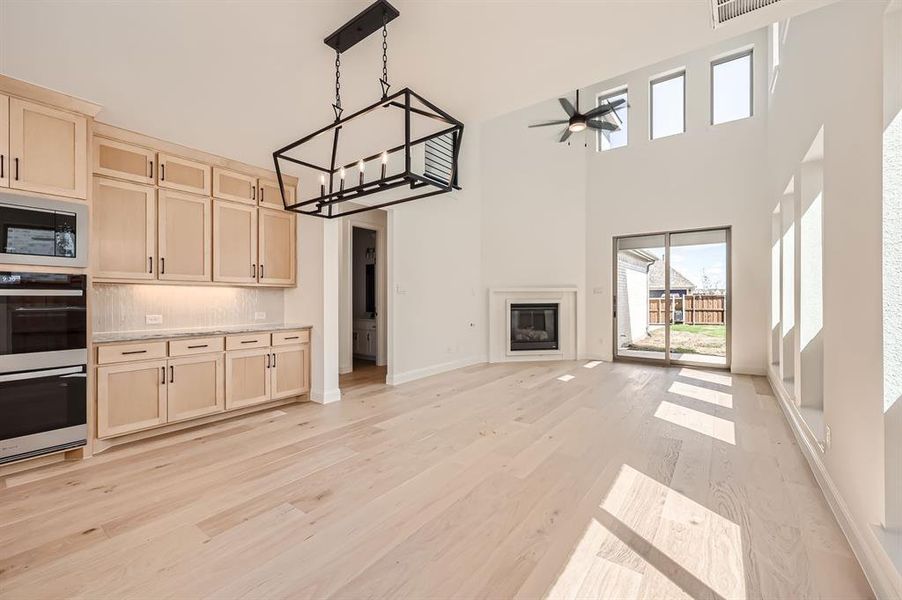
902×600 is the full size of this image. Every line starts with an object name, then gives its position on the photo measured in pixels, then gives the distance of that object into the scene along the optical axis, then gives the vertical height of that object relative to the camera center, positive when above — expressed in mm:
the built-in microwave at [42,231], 2543 +457
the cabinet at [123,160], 3150 +1171
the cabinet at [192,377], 3031 -736
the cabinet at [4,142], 2488 +1011
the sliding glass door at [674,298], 6238 +33
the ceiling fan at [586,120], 5367 +2661
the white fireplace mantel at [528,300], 6992 -351
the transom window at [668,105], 6574 +3415
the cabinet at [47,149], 2553 +1031
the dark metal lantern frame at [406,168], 2043 +790
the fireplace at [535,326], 7198 -510
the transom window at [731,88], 6047 +3436
